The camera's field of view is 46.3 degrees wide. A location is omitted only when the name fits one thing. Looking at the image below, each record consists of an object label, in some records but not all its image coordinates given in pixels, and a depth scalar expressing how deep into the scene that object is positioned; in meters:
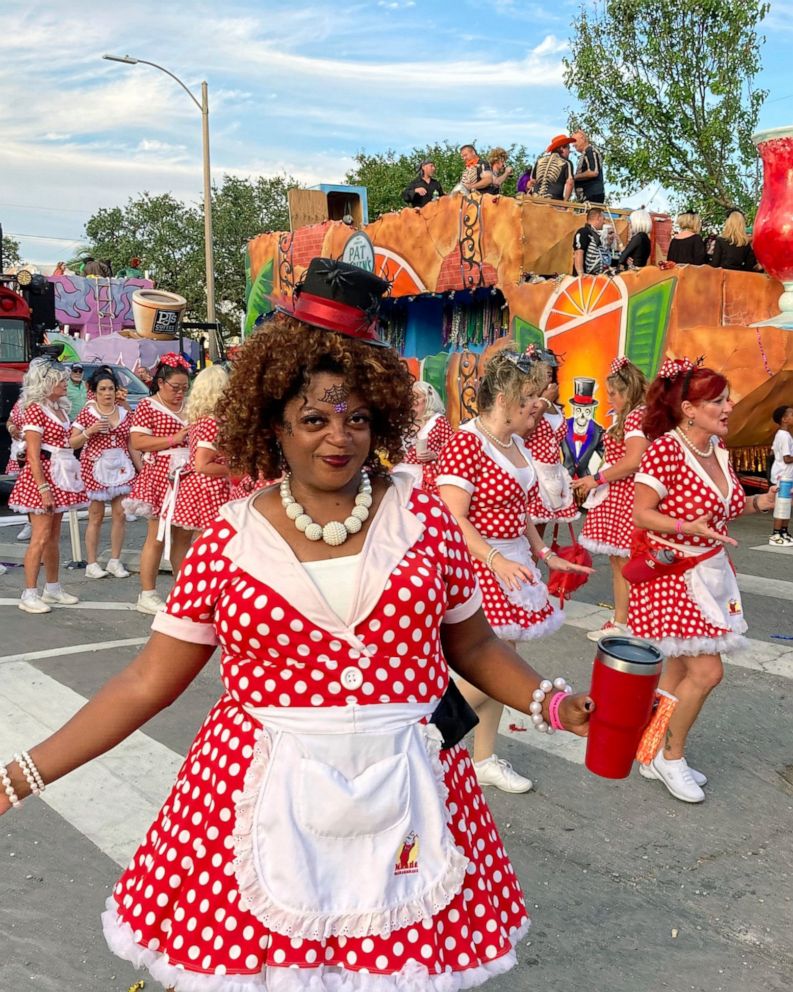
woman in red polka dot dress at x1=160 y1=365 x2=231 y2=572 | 6.73
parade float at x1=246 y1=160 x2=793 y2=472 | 12.31
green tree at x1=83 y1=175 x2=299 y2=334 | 40.47
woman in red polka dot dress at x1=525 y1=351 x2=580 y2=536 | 7.01
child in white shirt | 10.36
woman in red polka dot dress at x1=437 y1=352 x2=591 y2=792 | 4.28
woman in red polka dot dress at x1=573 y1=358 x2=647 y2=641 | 6.50
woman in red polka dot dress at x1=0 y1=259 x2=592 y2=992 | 1.84
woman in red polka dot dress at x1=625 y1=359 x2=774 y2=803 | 4.23
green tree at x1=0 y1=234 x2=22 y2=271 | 53.69
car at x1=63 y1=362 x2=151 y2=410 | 17.03
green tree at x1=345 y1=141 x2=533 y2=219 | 46.03
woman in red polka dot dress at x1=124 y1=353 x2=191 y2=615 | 7.57
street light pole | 24.08
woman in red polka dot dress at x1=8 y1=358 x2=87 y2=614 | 7.55
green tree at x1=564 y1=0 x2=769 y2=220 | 23.95
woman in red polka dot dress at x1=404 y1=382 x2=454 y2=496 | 7.27
